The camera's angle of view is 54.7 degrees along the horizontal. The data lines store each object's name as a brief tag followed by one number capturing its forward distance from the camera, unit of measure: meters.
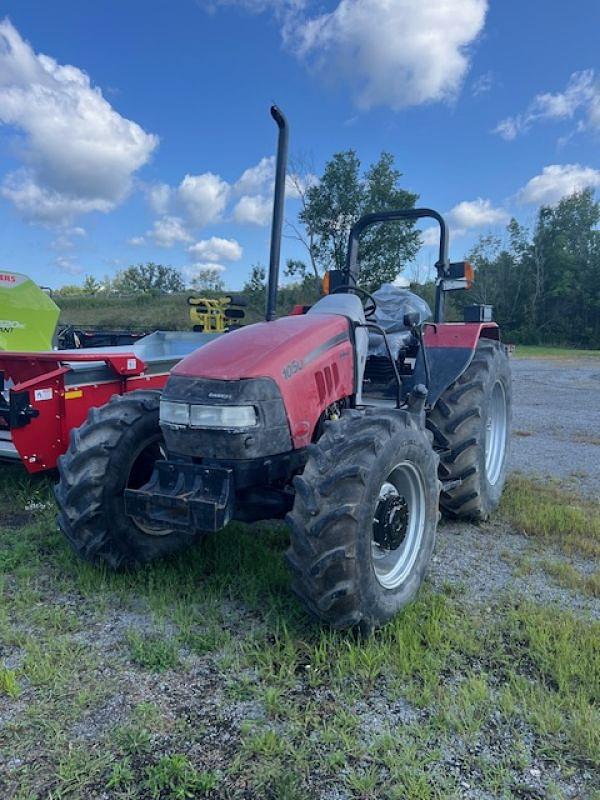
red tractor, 2.30
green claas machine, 5.80
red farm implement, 3.95
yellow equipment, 8.49
